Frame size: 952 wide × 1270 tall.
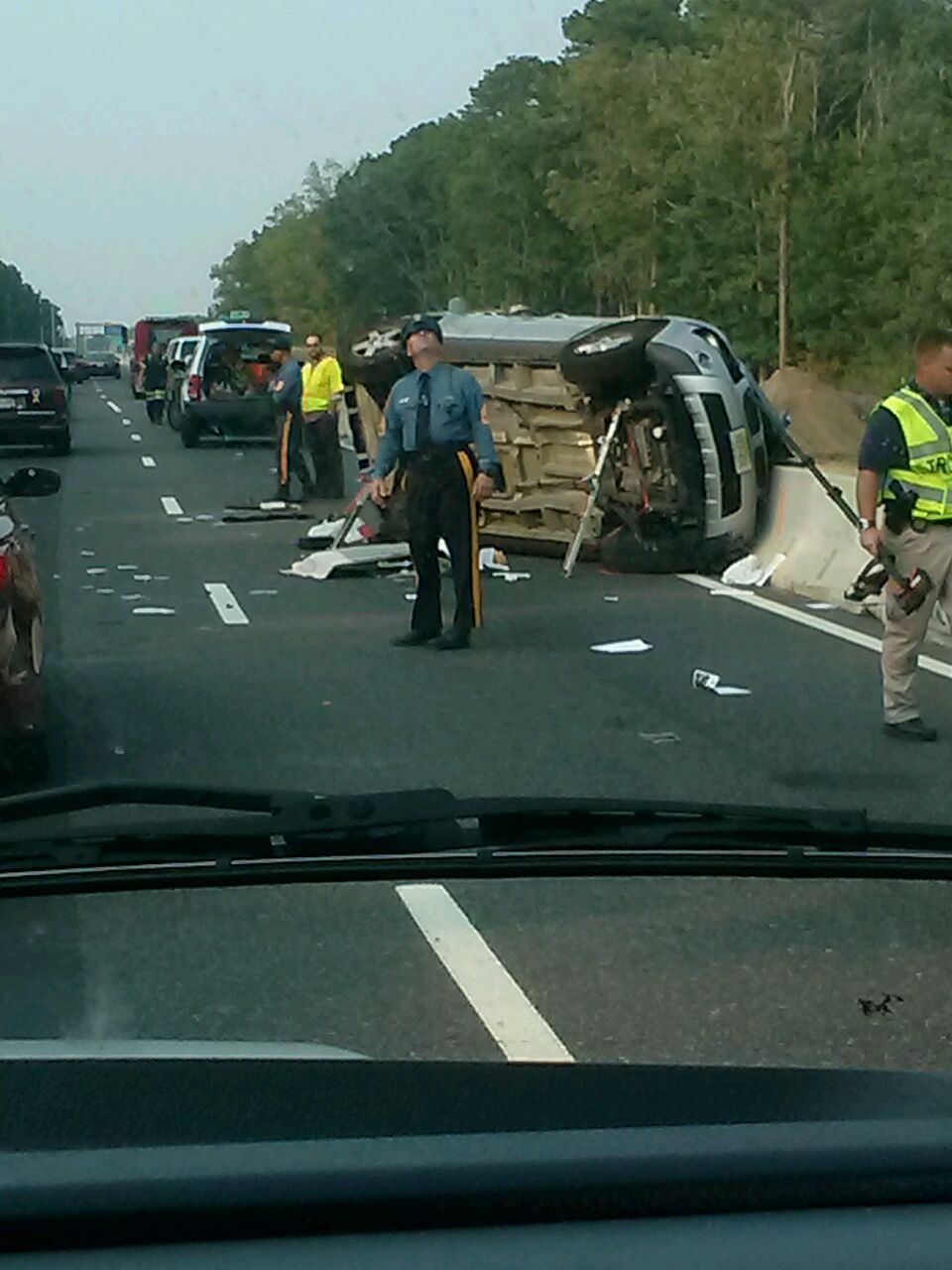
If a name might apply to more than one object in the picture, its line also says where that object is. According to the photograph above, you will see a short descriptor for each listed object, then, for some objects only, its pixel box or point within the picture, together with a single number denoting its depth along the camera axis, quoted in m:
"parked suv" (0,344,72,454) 33.22
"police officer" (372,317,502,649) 12.40
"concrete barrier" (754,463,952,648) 15.38
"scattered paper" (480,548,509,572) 17.06
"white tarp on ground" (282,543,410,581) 16.94
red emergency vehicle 63.59
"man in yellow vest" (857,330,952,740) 9.31
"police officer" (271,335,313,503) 24.08
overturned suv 16.38
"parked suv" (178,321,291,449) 35.25
